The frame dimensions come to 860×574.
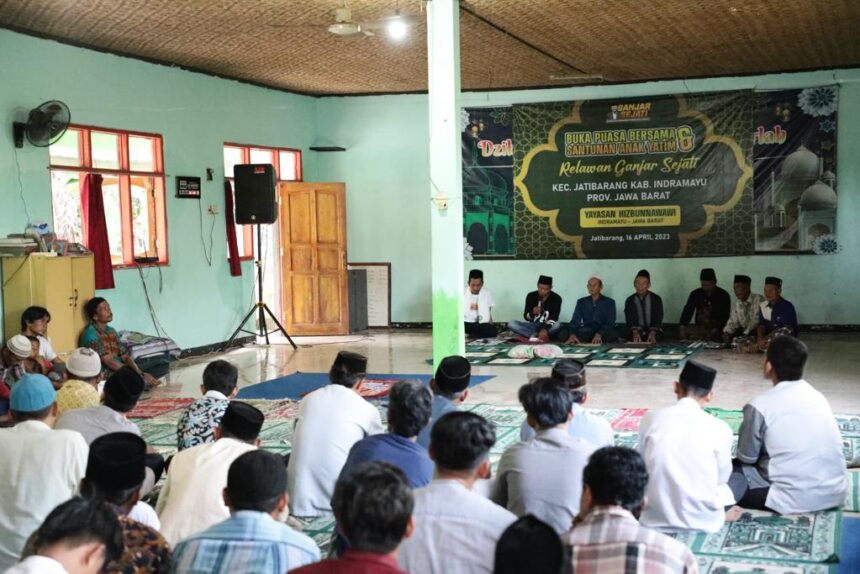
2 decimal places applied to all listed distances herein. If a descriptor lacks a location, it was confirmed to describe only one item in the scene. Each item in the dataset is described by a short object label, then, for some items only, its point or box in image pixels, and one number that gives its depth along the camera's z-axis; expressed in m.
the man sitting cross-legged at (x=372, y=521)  2.09
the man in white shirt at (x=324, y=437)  4.55
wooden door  12.21
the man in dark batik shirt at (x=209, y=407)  4.54
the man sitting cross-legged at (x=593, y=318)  11.24
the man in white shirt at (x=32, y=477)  3.49
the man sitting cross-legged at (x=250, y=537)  2.49
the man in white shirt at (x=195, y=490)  3.54
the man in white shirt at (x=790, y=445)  4.40
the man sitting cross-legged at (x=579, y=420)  4.23
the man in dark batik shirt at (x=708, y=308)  11.02
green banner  11.61
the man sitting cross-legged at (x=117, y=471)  2.97
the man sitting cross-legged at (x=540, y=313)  11.53
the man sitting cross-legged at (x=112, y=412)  4.29
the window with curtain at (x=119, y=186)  8.95
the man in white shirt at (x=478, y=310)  11.62
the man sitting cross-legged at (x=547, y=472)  3.50
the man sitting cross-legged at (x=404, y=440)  3.70
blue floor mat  8.16
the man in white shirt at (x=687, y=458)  4.11
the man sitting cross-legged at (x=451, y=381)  4.53
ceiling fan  7.74
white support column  7.55
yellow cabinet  8.19
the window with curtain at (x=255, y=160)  11.56
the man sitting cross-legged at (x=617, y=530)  2.48
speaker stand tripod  11.00
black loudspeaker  10.77
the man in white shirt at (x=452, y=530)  2.51
